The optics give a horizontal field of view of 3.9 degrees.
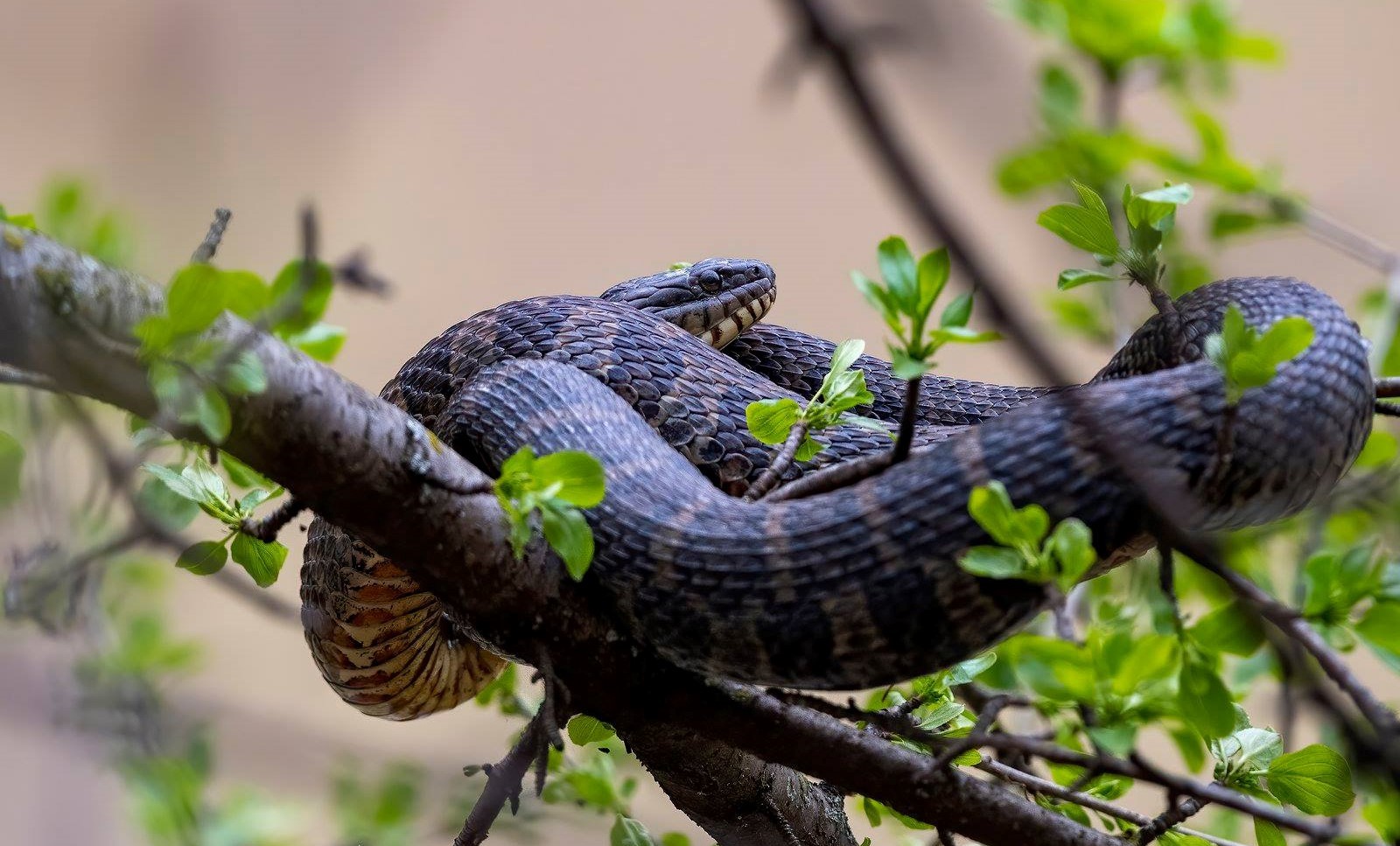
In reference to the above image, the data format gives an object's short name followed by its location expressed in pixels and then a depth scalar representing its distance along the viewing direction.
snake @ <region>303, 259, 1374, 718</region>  4.53
